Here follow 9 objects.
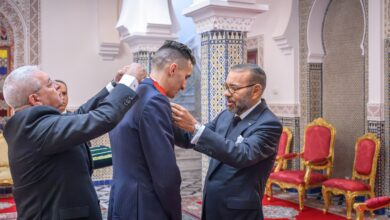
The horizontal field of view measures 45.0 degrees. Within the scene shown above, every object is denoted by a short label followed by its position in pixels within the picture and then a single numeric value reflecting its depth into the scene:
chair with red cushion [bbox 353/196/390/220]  4.13
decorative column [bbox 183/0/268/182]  4.23
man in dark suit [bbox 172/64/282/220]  2.16
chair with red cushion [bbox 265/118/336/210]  5.88
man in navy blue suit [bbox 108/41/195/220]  1.93
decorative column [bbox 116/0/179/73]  6.75
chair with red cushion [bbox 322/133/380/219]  5.26
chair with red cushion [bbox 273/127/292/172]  6.70
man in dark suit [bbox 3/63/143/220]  1.76
